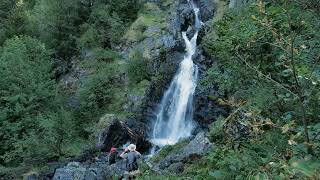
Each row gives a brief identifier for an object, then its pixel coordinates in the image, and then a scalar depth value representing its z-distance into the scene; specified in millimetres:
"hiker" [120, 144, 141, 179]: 10279
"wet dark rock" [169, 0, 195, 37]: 24864
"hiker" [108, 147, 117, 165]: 13617
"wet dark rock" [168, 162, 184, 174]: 11938
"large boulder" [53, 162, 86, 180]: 15078
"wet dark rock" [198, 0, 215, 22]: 25375
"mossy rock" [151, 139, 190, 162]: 15464
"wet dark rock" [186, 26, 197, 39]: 23584
